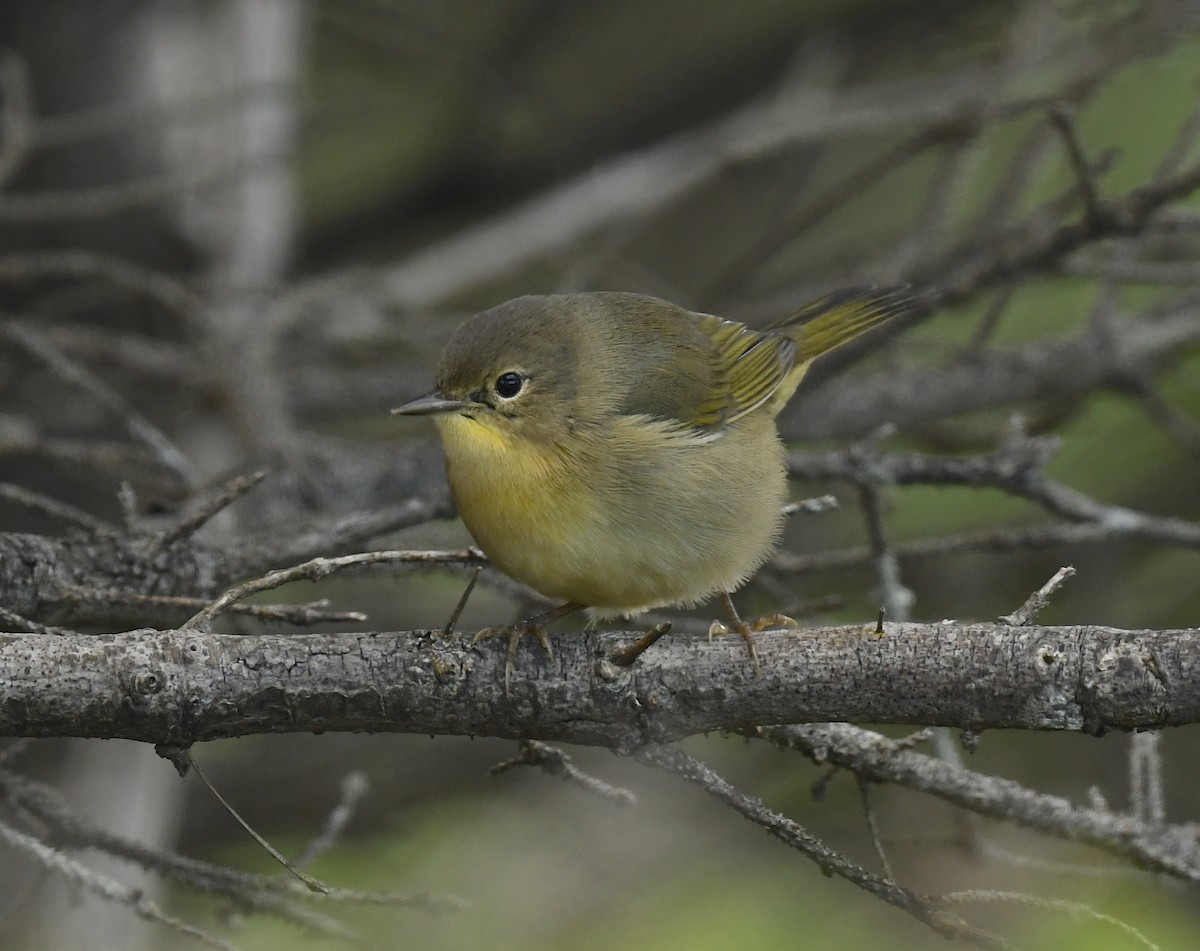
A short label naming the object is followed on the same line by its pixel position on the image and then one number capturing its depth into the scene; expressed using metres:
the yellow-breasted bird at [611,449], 6.39
